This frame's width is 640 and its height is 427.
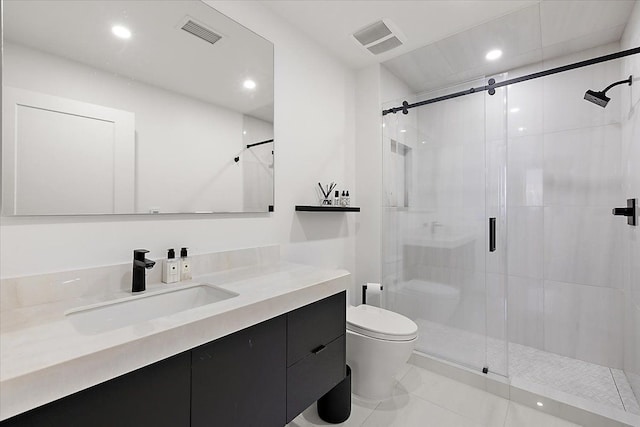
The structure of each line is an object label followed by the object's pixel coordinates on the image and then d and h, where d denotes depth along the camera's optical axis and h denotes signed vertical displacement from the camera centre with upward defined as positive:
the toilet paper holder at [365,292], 2.19 -0.58
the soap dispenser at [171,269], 1.26 -0.23
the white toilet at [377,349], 1.67 -0.79
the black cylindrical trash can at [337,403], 1.63 -1.05
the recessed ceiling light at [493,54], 2.40 +1.32
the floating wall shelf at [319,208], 1.94 +0.04
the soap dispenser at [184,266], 1.32 -0.23
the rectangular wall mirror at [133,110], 1.02 +0.45
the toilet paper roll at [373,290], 2.16 -0.56
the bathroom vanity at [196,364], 0.60 -0.39
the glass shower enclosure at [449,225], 2.04 -0.08
